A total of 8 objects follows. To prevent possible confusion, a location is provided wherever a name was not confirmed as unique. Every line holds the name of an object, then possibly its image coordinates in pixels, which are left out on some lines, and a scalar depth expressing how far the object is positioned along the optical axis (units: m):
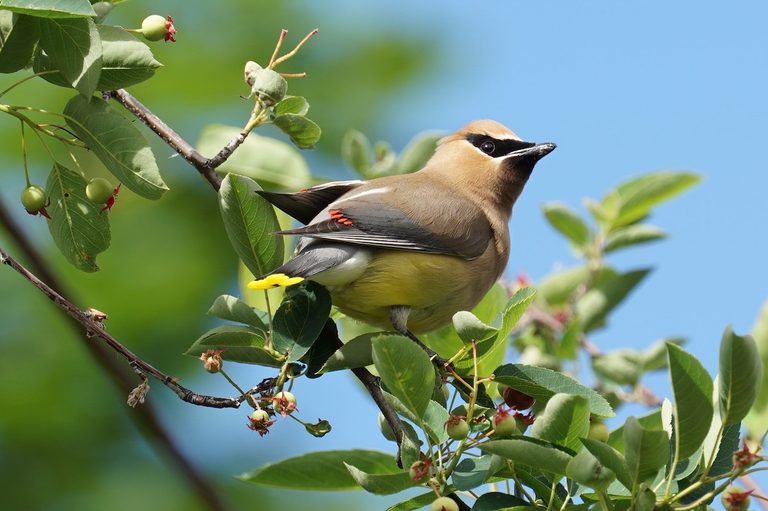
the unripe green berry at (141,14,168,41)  5.50
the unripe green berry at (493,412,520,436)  5.13
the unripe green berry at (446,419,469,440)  4.96
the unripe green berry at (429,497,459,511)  4.77
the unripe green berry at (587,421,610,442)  5.32
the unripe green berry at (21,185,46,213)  5.48
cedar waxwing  6.84
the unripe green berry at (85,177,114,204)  5.44
